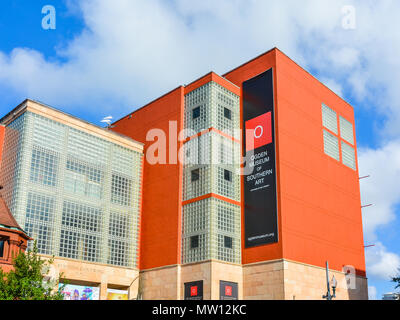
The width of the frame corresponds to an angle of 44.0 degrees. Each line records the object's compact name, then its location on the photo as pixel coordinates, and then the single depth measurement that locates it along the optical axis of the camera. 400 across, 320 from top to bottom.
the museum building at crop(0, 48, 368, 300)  51.22
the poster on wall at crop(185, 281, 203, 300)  50.44
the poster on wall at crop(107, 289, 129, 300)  55.48
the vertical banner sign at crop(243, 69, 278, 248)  51.66
